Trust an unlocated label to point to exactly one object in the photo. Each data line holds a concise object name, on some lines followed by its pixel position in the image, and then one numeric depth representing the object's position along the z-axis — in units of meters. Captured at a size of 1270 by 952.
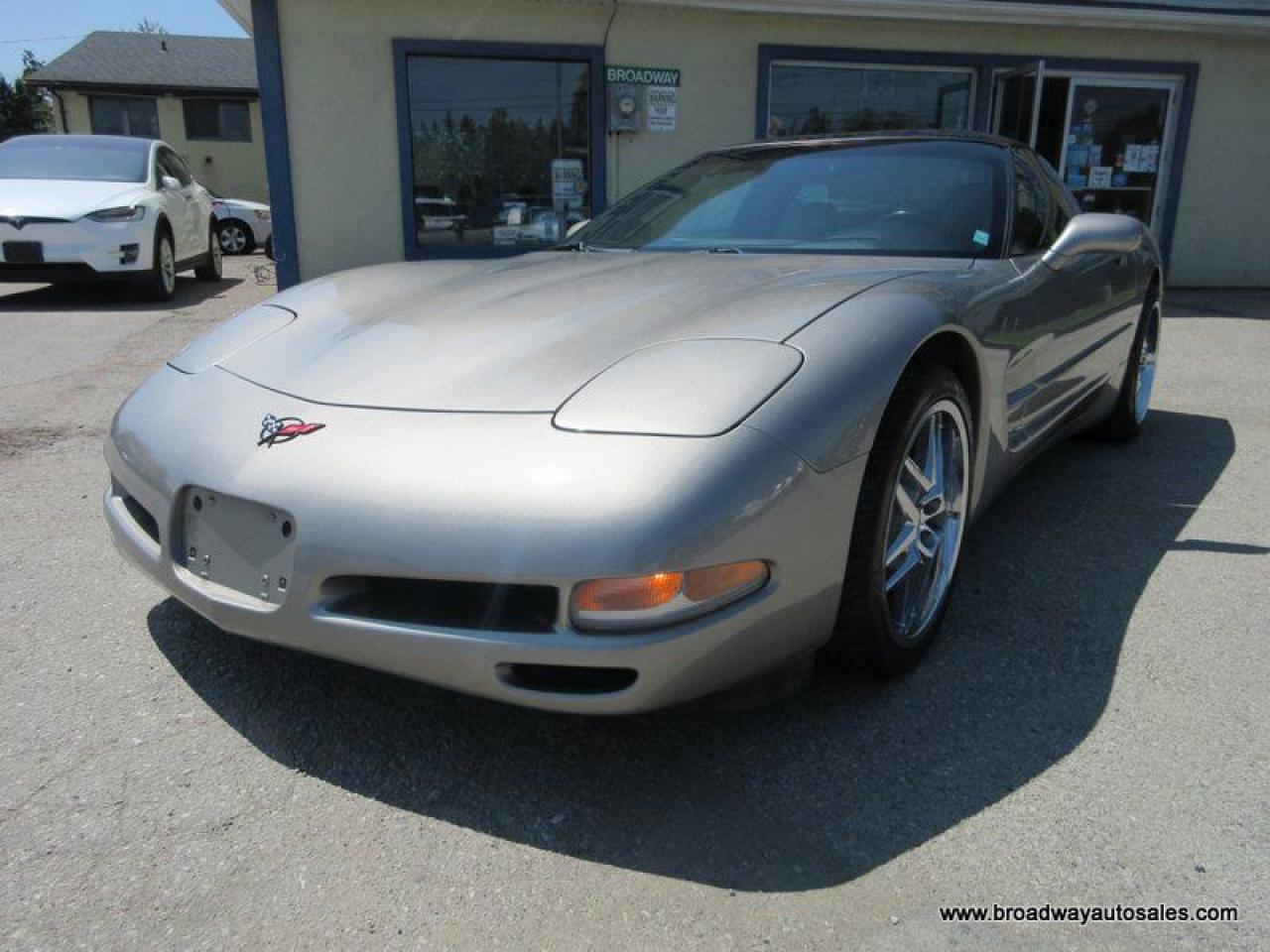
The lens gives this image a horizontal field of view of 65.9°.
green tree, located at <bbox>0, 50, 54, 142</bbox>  34.59
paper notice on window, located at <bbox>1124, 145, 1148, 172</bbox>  10.16
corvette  1.64
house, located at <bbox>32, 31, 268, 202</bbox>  25.91
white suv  8.31
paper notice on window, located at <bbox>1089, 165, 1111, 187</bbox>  10.26
